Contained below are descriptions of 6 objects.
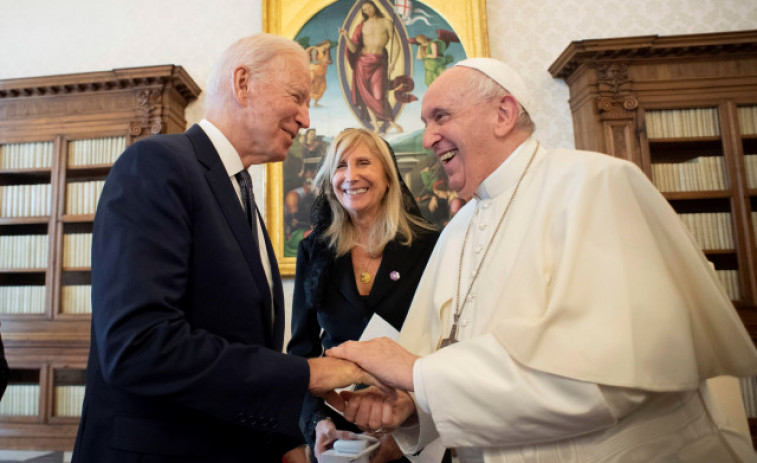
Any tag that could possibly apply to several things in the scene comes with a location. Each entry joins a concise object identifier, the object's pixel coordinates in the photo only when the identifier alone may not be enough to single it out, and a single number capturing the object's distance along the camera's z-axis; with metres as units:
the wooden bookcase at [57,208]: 4.00
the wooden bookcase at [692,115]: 3.84
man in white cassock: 1.07
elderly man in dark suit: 1.03
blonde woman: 2.07
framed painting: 4.27
